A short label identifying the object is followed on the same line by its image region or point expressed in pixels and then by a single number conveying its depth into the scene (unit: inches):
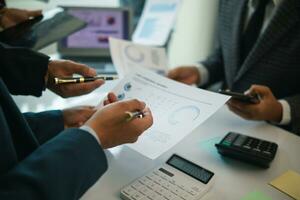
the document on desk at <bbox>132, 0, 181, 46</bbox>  59.0
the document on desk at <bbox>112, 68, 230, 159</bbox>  25.4
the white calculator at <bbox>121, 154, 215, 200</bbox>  22.7
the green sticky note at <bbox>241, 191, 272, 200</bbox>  23.7
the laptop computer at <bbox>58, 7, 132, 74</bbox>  53.1
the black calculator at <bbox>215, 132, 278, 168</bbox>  26.8
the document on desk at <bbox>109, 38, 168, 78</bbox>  40.3
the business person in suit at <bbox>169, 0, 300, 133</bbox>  38.5
